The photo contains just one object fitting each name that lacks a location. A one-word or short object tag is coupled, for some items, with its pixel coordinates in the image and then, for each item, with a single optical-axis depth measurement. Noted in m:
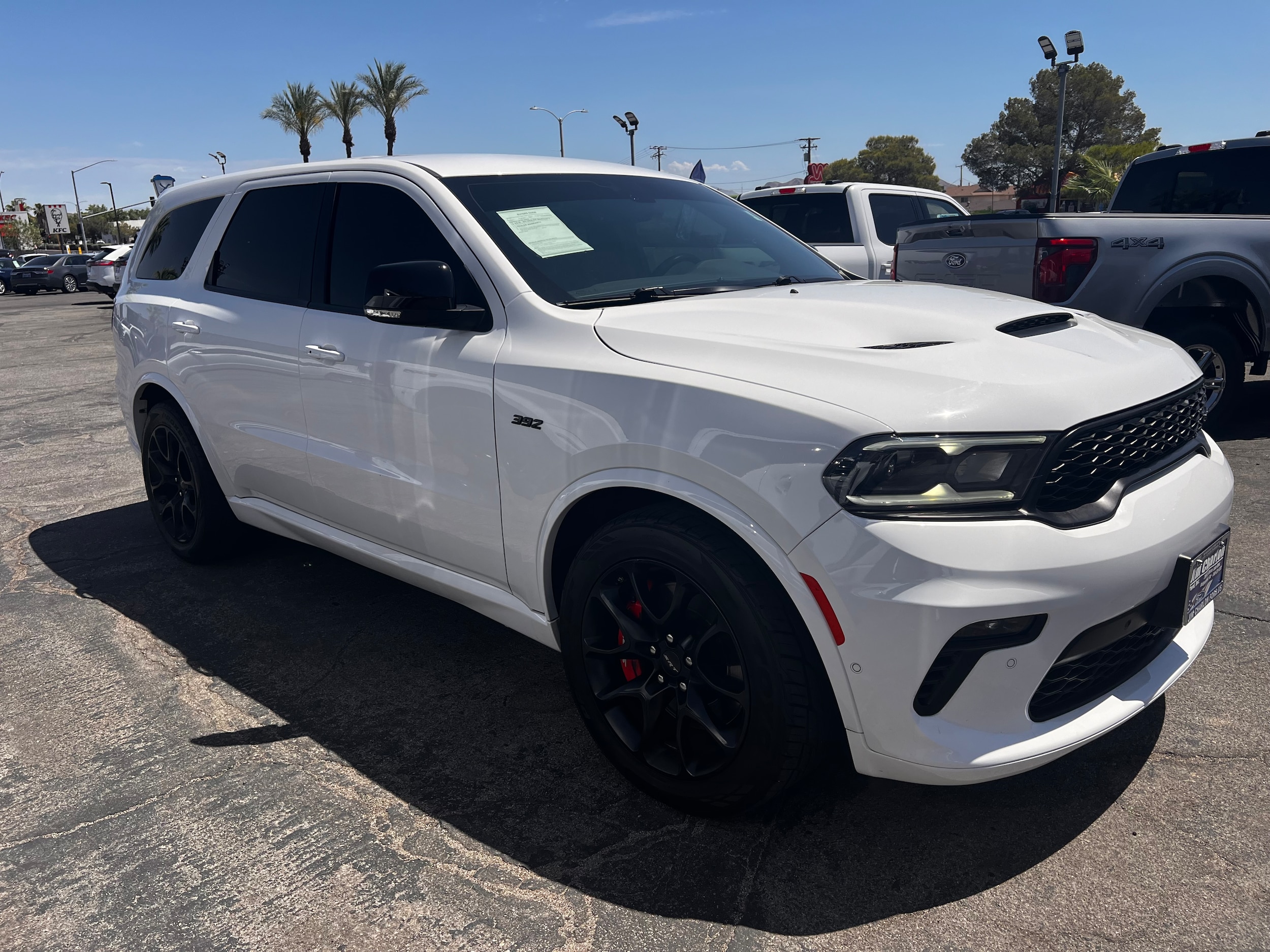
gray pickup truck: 6.18
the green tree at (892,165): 83.69
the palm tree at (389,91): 42.62
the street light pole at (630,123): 32.84
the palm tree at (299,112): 43.56
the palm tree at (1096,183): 38.12
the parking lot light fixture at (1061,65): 20.77
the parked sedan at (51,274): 35.78
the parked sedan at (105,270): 27.06
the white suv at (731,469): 2.13
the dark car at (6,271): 37.24
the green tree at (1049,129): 58.31
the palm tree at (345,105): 43.47
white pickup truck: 9.59
